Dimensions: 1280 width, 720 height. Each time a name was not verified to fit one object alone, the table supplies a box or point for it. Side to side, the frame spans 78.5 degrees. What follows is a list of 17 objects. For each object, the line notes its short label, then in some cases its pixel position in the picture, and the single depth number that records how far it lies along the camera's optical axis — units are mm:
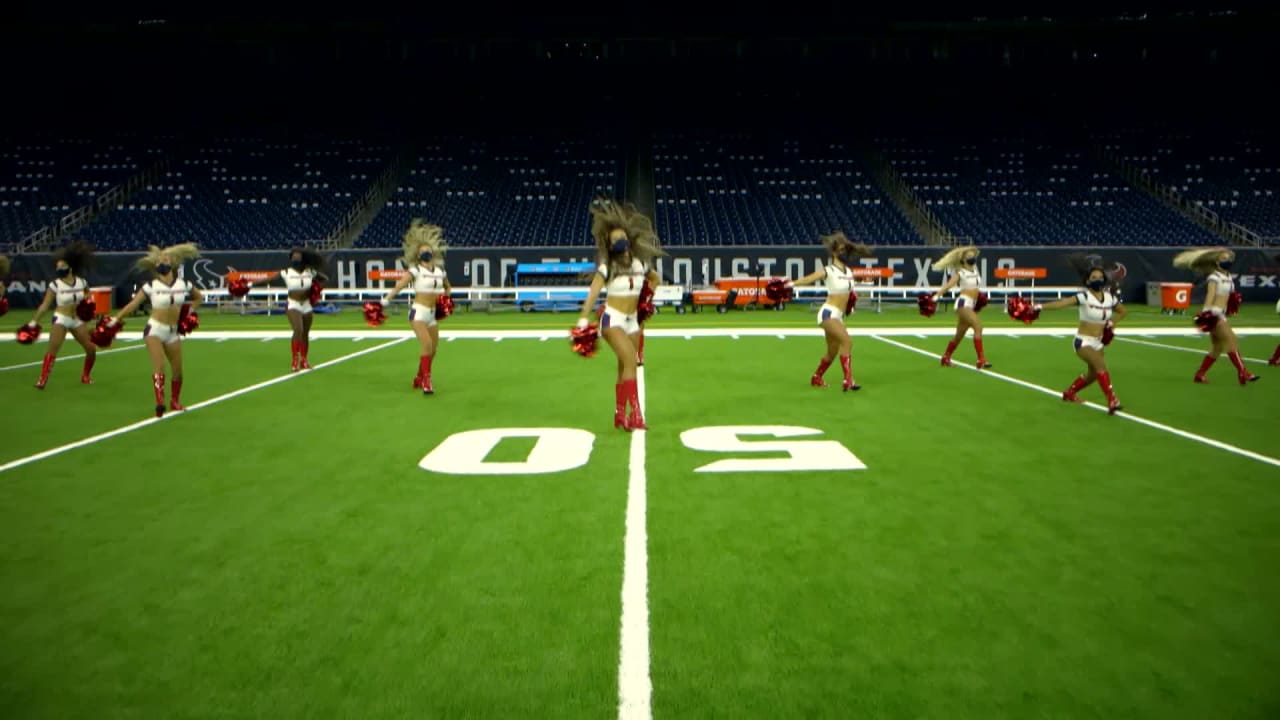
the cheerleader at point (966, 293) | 13219
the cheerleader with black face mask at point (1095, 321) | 9398
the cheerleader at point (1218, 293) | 11312
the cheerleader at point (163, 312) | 9305
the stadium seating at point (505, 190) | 36000
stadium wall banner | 32625
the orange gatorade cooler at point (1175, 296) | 27000
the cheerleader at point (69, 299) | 11797
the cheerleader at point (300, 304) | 13359
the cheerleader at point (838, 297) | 10867
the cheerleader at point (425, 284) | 11141
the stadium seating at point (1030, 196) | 35500
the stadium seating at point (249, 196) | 35625
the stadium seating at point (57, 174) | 36875
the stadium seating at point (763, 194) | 35906
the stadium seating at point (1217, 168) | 37031
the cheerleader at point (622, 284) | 8164
